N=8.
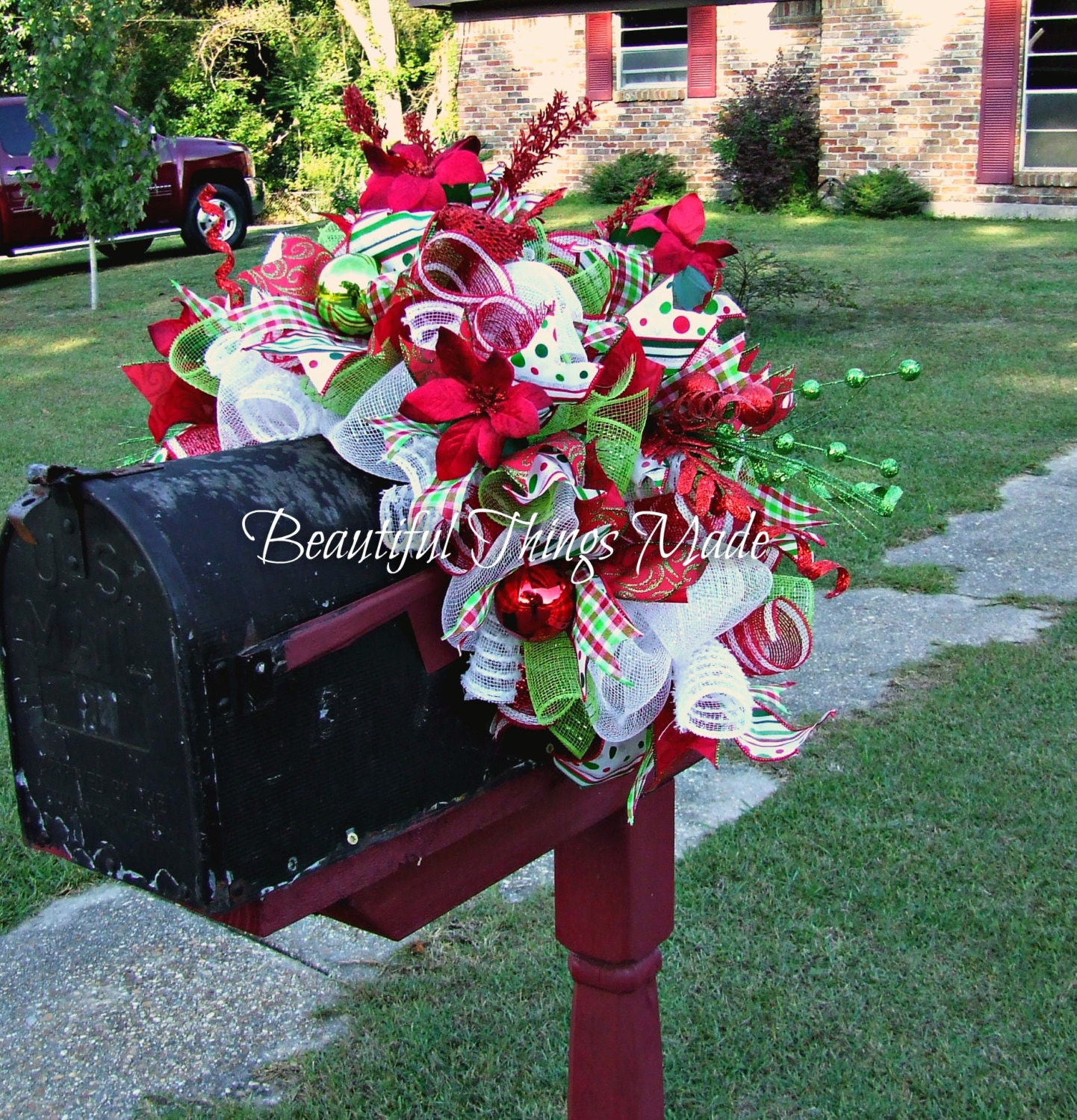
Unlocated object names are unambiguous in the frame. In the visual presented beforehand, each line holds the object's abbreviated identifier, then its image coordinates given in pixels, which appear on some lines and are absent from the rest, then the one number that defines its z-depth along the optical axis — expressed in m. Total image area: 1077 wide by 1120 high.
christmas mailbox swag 1.10
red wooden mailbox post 1.45
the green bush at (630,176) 14.97
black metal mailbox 1.07
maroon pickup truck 11.58
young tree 9.32
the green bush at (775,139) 14.52
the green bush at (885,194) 13.80
